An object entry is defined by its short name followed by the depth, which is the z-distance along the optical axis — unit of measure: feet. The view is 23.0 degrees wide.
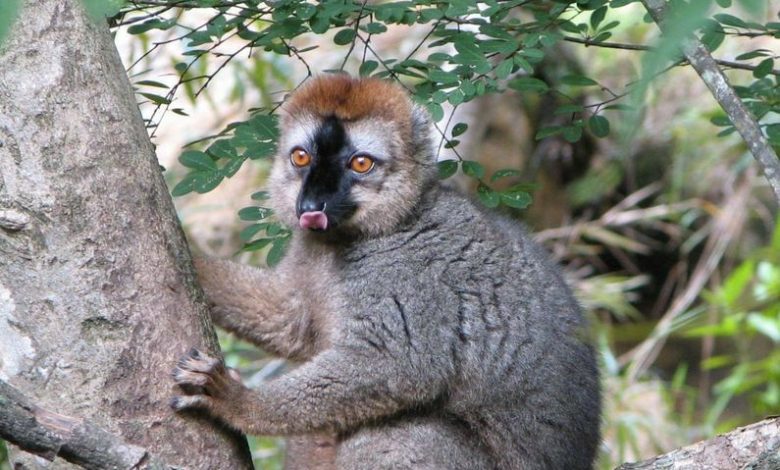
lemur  26.76
